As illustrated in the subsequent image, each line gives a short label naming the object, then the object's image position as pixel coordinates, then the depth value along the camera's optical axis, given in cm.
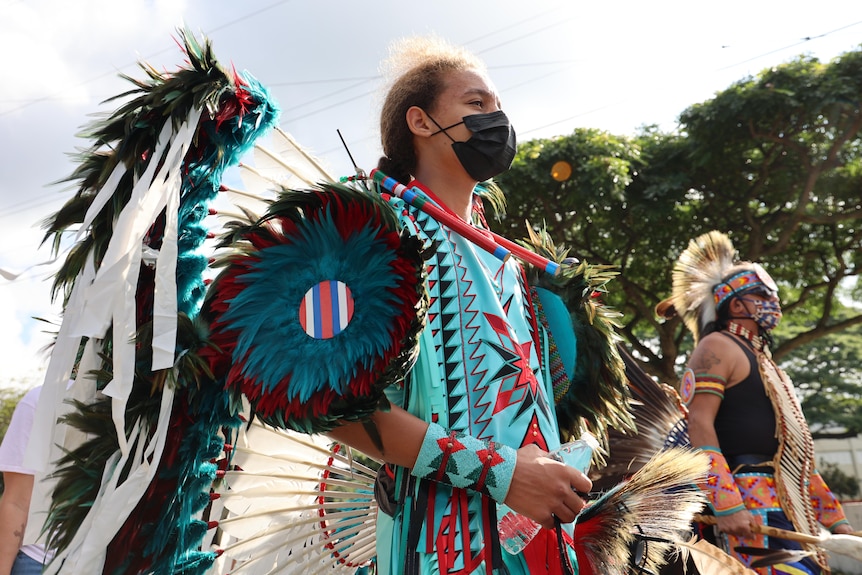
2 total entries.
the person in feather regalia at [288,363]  158
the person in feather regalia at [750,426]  355
